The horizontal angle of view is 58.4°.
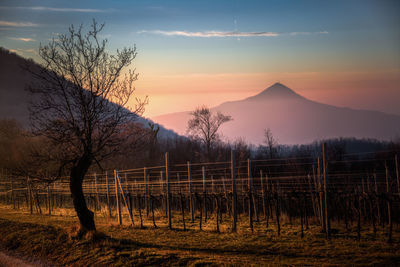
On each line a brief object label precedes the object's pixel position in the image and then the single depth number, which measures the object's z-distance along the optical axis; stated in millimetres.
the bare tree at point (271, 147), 53609
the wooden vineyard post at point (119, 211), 13508
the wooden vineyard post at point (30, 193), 20078
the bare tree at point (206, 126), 48281
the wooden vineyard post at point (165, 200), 15658
